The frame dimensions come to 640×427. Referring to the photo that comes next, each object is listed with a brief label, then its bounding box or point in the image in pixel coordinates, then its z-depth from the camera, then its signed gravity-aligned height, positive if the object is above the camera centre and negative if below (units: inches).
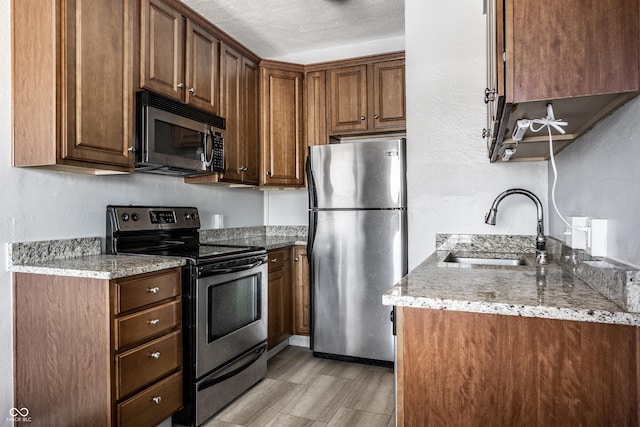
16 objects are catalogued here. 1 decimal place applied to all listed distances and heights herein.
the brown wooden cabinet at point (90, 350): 65.1 -23.1
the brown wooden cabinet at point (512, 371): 35.9 -15.4
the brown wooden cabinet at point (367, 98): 124.3 +37.1
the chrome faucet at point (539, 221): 71.9 -1.5
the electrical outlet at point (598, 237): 43.3 -2.6
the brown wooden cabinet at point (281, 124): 130.3 +29.7
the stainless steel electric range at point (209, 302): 81.1 -19.6
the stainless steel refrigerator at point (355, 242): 110.3 -8.0
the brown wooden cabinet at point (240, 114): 112.9 +29.9
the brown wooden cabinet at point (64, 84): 68.2 +23.2
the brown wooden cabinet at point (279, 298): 117.5 -25.8
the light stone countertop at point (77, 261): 66.1 -8.6
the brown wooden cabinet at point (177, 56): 85.8 +37.5
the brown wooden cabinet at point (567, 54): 35.8 +14.8
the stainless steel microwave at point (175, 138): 83.7 +17.9
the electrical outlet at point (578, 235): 49.0 -2.8
